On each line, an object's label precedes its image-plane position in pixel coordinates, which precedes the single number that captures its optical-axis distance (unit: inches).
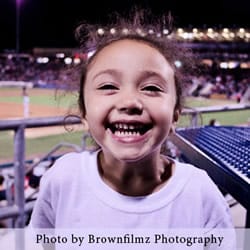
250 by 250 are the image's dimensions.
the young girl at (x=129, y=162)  26.6
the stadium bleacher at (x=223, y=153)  29.3
